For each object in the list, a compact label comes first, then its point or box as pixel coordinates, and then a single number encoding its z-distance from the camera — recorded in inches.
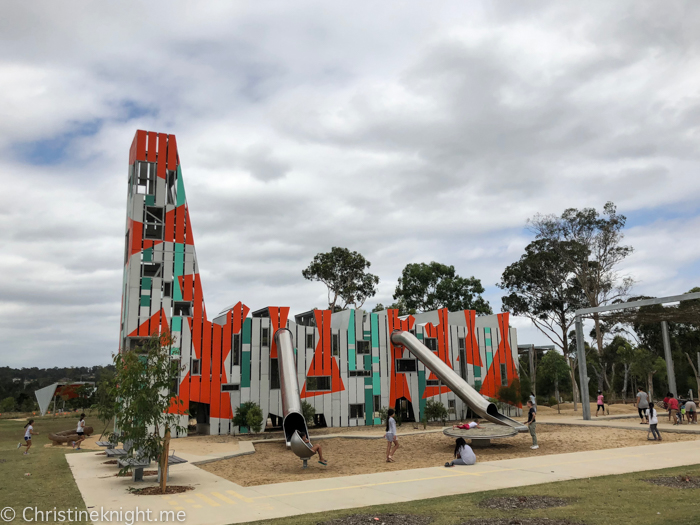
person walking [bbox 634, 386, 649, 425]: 941.2
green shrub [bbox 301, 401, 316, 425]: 1056.2
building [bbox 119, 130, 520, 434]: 1042.1
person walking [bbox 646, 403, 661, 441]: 751.7
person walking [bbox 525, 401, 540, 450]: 693.9
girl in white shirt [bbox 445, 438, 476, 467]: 570.6
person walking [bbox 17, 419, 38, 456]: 788.0
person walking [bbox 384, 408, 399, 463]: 633.6
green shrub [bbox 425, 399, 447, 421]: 1170.0
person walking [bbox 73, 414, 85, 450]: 873.5
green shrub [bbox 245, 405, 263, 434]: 1020.5
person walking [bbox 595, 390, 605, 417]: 1304.6
